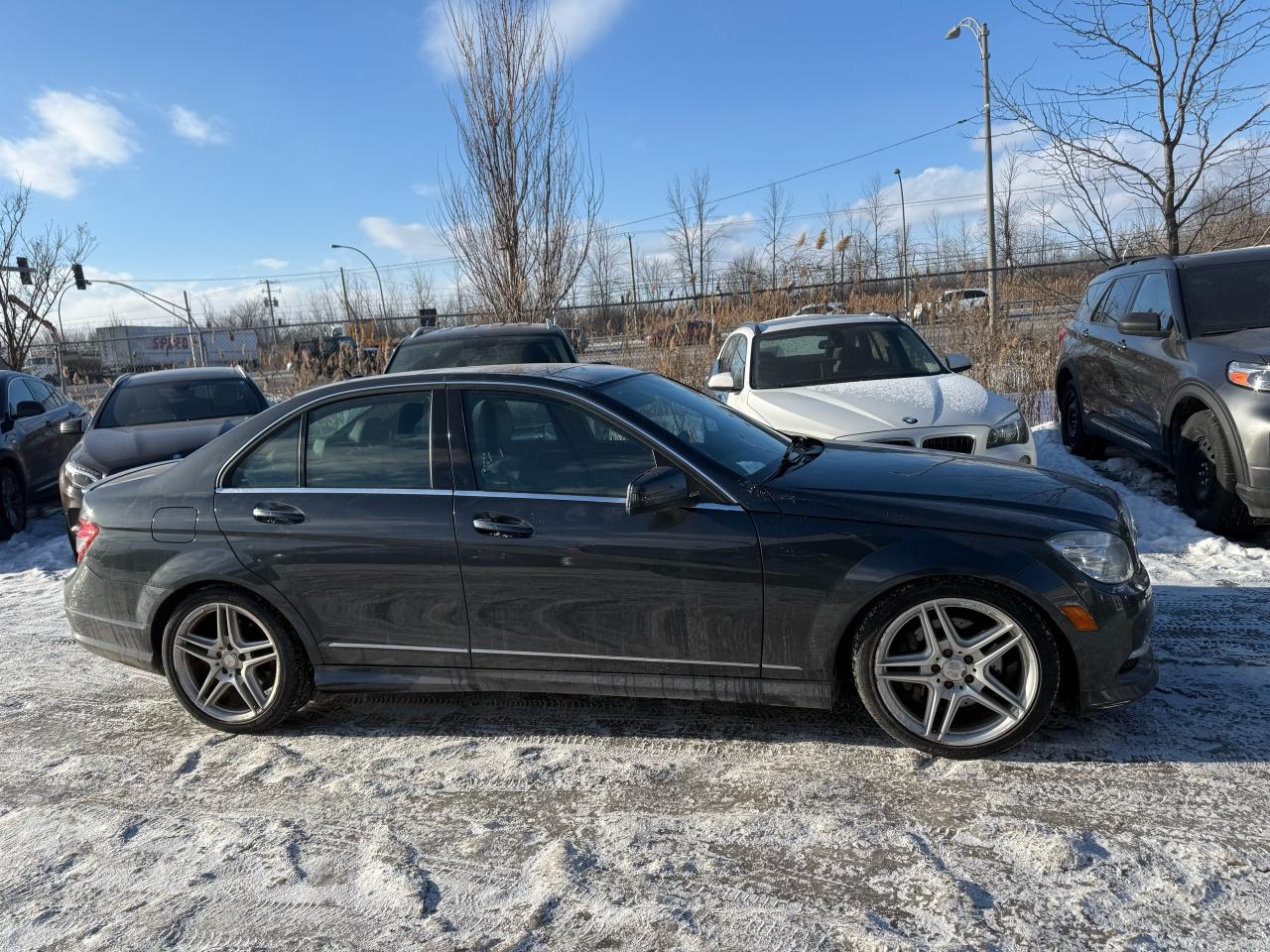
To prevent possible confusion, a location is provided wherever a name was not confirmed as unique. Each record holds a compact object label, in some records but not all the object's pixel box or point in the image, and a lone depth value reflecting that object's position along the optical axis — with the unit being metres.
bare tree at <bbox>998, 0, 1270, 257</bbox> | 9.05
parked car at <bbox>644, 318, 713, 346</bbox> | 13.80
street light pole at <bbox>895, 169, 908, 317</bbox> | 14.31
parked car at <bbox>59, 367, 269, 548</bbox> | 7.48
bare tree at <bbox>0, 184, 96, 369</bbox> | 17.88
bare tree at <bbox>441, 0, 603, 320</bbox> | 13.56
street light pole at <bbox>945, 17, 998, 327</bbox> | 18.55
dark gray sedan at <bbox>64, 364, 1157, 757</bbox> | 3.35
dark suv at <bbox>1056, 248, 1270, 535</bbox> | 5.81
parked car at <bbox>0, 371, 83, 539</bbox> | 8.84
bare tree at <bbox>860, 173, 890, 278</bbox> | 15.24
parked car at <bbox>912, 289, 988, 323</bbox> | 12.90
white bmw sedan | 6.45
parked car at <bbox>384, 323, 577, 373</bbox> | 8.66
